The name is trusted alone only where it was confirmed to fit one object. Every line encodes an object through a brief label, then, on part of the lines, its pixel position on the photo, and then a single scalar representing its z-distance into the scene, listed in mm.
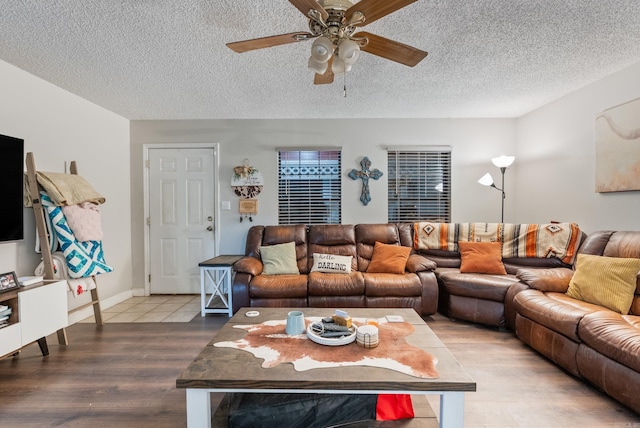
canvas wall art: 2514
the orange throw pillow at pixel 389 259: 3281
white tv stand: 2072
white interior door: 4020
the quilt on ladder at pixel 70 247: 2652
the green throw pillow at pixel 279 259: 3338
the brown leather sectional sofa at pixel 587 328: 1673
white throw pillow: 3311
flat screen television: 2256
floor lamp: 3578
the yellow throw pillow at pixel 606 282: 2094
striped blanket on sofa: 3082
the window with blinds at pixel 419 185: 4027
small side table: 3305
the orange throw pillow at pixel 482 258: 3186
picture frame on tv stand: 2074
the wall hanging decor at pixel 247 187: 3949
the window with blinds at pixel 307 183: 4020
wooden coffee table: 1243
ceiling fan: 1359
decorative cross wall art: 3965
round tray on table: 1562
